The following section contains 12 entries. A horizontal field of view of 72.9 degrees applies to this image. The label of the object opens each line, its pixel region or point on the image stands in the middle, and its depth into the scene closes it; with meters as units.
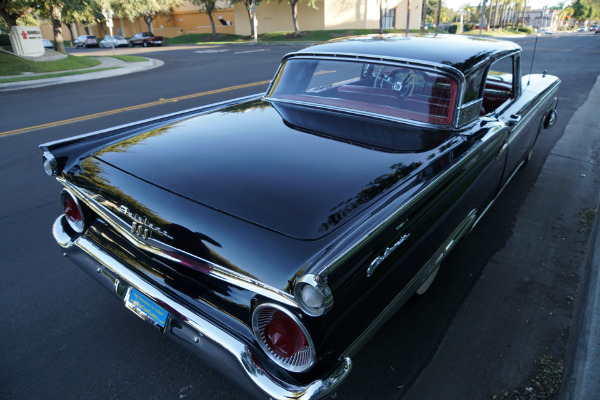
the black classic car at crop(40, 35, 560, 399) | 1.58
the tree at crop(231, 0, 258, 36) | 38.33
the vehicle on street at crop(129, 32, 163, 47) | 38.81
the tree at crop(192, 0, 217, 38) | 42.44
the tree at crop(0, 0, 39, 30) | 17.00
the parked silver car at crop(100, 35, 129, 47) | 39.22
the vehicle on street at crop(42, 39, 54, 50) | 31.81
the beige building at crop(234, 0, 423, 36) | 39.06
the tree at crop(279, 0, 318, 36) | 37.03
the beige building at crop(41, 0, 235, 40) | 47.16
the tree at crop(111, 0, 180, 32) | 29.28
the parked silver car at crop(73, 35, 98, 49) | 41.47
